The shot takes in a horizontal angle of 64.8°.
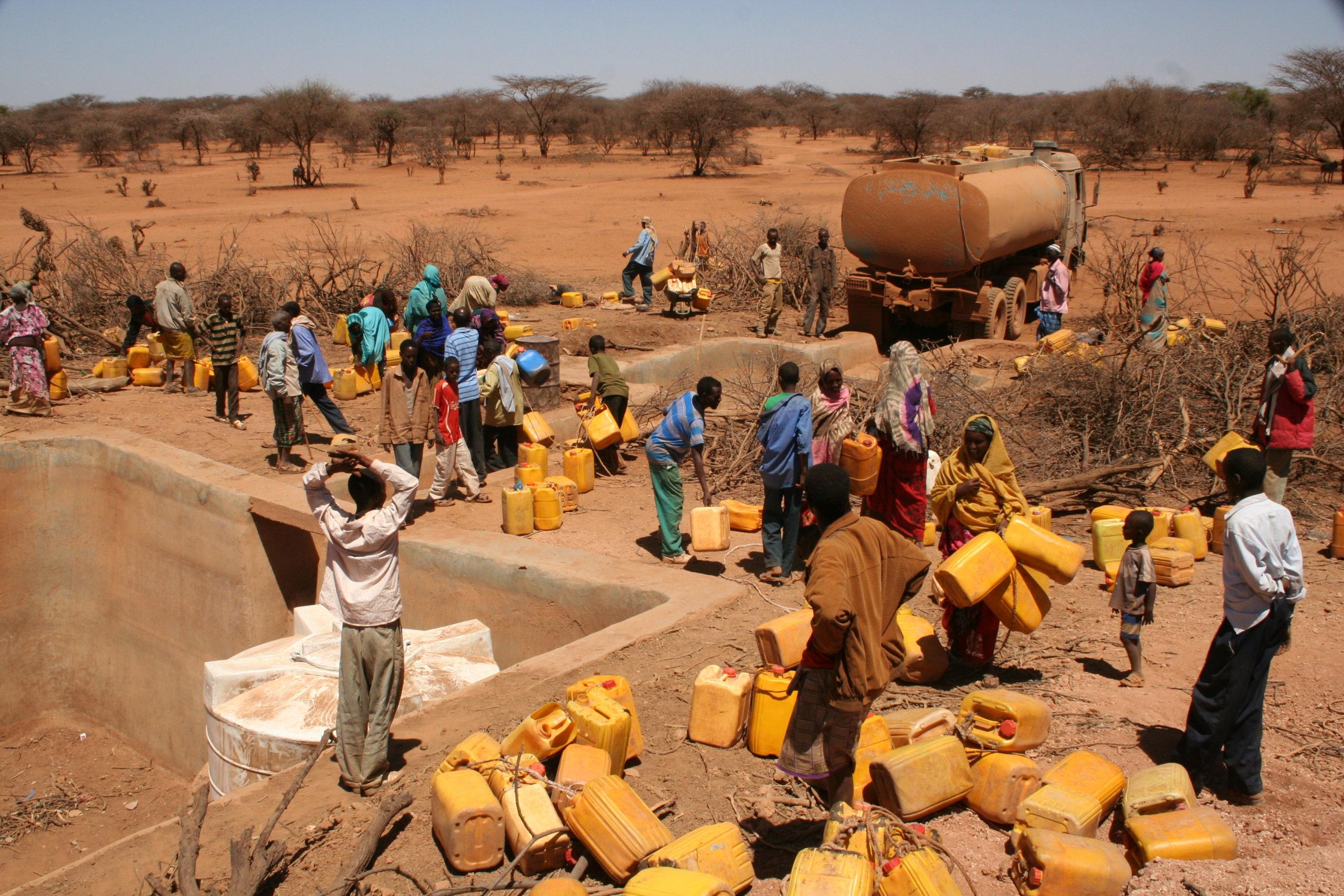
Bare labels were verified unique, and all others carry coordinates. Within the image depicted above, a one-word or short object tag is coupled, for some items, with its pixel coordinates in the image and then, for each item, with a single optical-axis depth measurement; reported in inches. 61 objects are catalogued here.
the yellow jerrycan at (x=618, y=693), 191.9
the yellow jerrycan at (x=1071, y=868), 140.9
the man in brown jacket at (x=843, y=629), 137.3
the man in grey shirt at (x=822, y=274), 549.6
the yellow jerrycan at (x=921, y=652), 210.2
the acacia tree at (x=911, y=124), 1825.8
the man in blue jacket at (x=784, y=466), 263.6
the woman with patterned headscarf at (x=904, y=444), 259.1
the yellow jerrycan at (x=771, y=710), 188.7
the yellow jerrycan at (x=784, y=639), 188.2
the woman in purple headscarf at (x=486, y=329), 369.7
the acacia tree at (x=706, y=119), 1584.6
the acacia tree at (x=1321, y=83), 1508.4
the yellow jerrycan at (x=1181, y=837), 149.9
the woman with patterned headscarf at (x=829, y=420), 275.9
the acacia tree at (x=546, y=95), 2074.3
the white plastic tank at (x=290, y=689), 218.5
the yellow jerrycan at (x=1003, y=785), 165.0
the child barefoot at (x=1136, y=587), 209.6
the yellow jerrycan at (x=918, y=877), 138.5
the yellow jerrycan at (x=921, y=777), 161.5
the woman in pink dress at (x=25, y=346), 407.5
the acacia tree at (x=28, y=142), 1598.2
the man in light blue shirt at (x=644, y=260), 635.5
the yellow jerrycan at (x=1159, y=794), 159.6
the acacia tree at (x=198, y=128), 1889.8
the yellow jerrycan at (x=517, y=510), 331.9
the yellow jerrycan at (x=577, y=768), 166.2
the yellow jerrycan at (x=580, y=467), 374.0
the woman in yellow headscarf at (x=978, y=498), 213.0
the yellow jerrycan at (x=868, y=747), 173.6
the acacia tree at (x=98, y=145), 1696.6
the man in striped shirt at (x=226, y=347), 401.7
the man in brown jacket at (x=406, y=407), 323.3
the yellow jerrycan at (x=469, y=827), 159.2
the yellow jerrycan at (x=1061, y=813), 152.5
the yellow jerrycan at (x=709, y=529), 300.4
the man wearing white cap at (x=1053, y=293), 518.6
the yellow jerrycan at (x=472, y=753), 176.4
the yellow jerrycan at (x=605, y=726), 177.5
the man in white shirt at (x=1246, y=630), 165.9
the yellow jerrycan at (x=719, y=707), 191.8
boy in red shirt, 332.8
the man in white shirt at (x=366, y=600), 176.6
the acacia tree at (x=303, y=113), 1565.0
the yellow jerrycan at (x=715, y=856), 147.4
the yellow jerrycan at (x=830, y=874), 132.0
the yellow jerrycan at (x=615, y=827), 152.7
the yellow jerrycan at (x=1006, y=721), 177.5
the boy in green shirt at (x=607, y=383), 381.7
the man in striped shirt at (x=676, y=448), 277.0
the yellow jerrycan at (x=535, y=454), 377.1
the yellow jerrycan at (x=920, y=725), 178.7
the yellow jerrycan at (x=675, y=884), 136.1
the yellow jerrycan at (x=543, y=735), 176.9
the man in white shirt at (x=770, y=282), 571.5
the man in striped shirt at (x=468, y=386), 356.2
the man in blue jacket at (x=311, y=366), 364.5
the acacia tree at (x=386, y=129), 1705.2
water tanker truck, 526.6
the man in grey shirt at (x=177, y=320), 442.3
